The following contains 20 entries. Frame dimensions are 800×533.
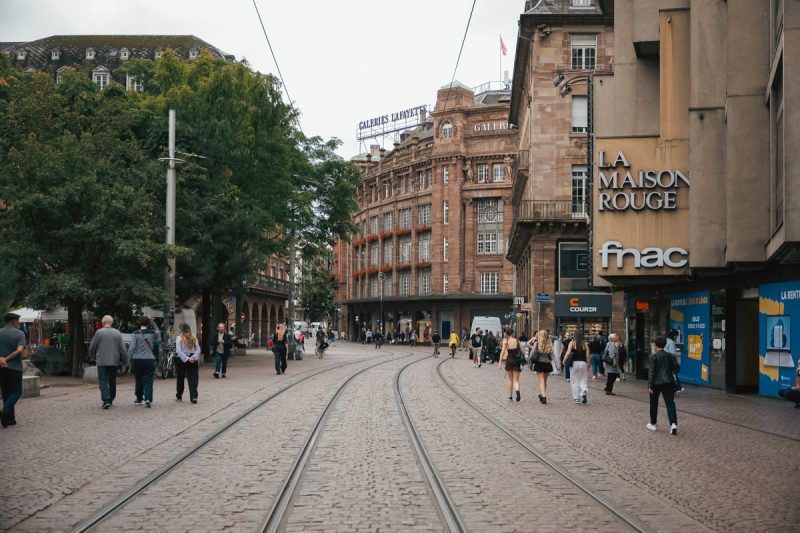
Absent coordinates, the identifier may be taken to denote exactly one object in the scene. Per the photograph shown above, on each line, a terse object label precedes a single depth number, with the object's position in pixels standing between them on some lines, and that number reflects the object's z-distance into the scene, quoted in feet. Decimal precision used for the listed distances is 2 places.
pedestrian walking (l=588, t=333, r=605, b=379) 97.09
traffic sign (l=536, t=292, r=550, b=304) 132.11
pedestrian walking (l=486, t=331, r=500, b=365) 143.74
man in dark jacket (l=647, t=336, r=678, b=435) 44.65
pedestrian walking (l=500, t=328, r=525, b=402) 62.69
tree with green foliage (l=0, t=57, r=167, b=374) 79.56
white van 189.26
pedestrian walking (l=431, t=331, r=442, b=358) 170.15
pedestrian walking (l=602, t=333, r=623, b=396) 73.26
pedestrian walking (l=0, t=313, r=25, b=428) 43.45
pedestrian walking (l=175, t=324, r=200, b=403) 56.59
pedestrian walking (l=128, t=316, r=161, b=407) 54.39
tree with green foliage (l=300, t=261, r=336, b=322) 383.74
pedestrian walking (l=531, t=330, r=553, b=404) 60.59
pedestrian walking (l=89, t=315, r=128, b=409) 52.31
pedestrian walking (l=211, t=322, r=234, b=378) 86.69
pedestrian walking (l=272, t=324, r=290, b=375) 93.47
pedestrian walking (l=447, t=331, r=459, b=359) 168.86
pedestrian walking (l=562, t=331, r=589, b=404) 60.85
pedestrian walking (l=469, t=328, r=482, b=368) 129.49
